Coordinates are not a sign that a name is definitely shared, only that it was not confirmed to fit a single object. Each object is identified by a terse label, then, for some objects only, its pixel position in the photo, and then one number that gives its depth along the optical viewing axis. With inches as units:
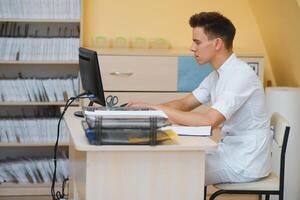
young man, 137.7
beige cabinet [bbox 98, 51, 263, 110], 203.1
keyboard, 131.7
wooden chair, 138.3
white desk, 114.8
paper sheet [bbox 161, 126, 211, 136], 128.0
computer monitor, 138.3
